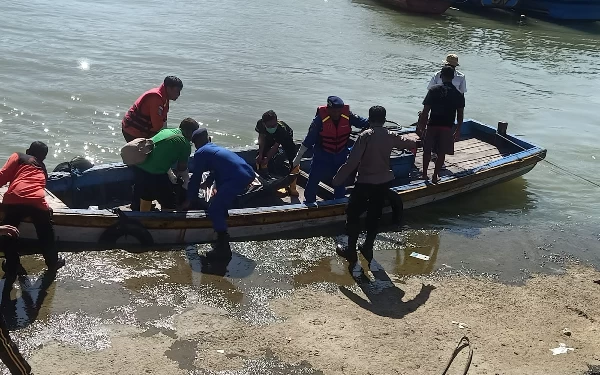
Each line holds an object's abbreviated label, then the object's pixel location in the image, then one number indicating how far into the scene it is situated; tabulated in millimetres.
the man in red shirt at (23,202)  7051
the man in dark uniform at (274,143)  10047
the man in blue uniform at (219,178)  8188
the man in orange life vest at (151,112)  9086
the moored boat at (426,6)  35750
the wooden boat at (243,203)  8344
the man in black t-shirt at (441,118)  9984
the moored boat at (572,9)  38188
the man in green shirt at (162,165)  8273
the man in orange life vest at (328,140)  9156
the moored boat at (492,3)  38312
